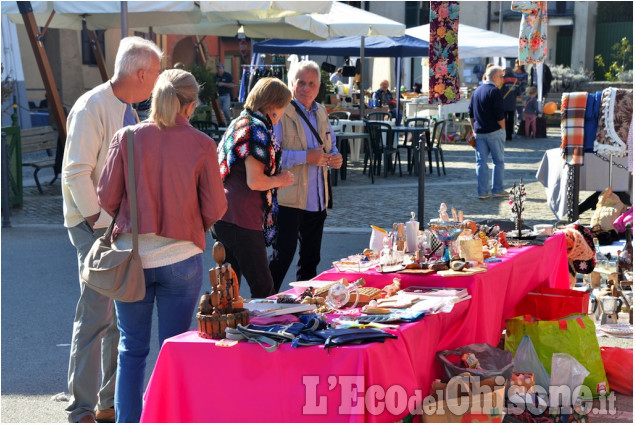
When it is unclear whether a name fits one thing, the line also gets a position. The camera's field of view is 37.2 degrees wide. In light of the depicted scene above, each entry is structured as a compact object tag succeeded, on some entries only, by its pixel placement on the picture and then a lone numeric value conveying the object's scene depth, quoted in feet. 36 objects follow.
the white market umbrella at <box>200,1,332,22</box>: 41.47
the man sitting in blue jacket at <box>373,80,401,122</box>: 80.48
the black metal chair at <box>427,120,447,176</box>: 52.78
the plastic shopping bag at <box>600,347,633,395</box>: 17.39
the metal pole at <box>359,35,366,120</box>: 58.18
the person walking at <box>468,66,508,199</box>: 42.57
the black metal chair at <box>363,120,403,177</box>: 51.01
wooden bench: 45.37
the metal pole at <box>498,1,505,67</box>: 115.75
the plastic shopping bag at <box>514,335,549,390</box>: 16.30
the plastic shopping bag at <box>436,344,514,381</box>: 14.02
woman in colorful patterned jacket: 16.52
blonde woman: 13.35
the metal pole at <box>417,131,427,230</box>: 29.45
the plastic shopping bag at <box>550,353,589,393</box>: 16.24
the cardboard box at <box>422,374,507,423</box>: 13.19
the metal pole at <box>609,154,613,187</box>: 30.30
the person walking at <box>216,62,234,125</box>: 75.82
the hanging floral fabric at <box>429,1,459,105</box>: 30.19
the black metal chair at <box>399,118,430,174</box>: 51.85
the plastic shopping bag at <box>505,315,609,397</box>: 16.85
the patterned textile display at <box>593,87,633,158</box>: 27.02
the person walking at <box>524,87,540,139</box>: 78.28
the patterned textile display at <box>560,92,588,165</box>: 27.71
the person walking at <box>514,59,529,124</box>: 80.33
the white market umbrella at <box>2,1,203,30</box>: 40.32
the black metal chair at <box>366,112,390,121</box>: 60.03
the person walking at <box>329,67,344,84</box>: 87.56
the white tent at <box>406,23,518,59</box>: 67.87
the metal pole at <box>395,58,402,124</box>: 67.88
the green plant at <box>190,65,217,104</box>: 61.31
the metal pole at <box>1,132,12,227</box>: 36.04
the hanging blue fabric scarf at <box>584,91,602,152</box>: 27.66
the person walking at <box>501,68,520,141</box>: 74.28
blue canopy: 61.05
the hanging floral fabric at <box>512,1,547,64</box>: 38.96
